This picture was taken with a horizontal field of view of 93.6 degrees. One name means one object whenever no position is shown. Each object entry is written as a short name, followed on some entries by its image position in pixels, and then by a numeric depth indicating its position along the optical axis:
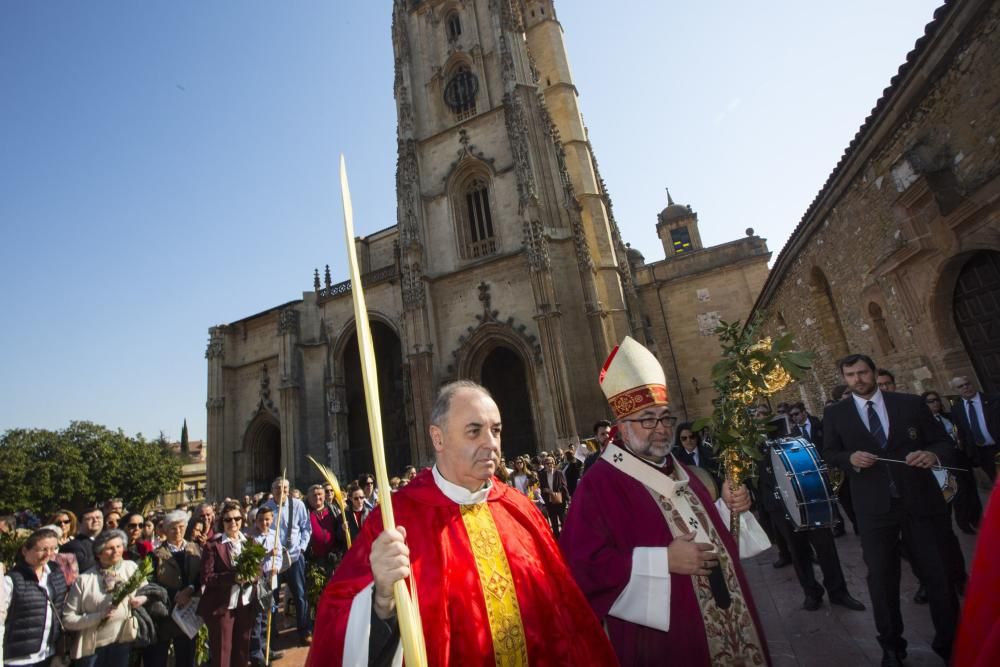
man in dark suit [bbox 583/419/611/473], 6.94
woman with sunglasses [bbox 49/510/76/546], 4.75
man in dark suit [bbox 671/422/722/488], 6.20
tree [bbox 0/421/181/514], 26.33
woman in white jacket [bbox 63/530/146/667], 3.55
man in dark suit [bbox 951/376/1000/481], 5.40
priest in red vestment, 1.51
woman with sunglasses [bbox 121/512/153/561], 5.37
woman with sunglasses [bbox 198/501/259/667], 4.29
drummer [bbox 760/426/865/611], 4.04
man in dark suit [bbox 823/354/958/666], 2.94
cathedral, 15.09
